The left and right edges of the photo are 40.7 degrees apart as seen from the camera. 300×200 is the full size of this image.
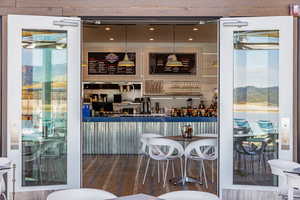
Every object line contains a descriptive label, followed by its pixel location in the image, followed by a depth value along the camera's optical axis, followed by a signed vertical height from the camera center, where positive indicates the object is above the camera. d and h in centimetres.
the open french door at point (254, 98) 509 +2
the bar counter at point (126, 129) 953 -70
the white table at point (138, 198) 291 -71
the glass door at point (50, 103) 508 -5
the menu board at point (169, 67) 1166 +103
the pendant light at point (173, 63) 978 +90
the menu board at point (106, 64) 1163 +102
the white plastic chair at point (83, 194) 310 -74
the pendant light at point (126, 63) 975 +88
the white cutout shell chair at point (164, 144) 663 -77
